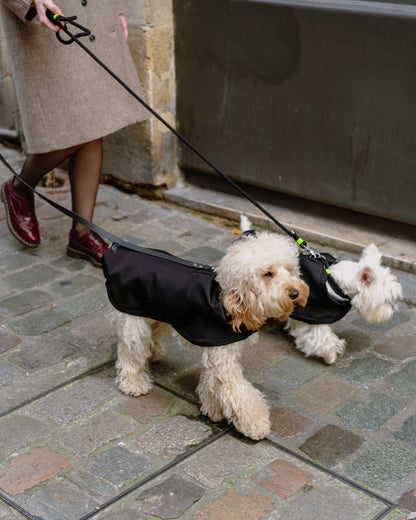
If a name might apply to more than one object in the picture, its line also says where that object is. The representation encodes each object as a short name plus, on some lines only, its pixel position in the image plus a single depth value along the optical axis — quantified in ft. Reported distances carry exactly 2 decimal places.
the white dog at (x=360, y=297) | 11.67
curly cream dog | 9.27
